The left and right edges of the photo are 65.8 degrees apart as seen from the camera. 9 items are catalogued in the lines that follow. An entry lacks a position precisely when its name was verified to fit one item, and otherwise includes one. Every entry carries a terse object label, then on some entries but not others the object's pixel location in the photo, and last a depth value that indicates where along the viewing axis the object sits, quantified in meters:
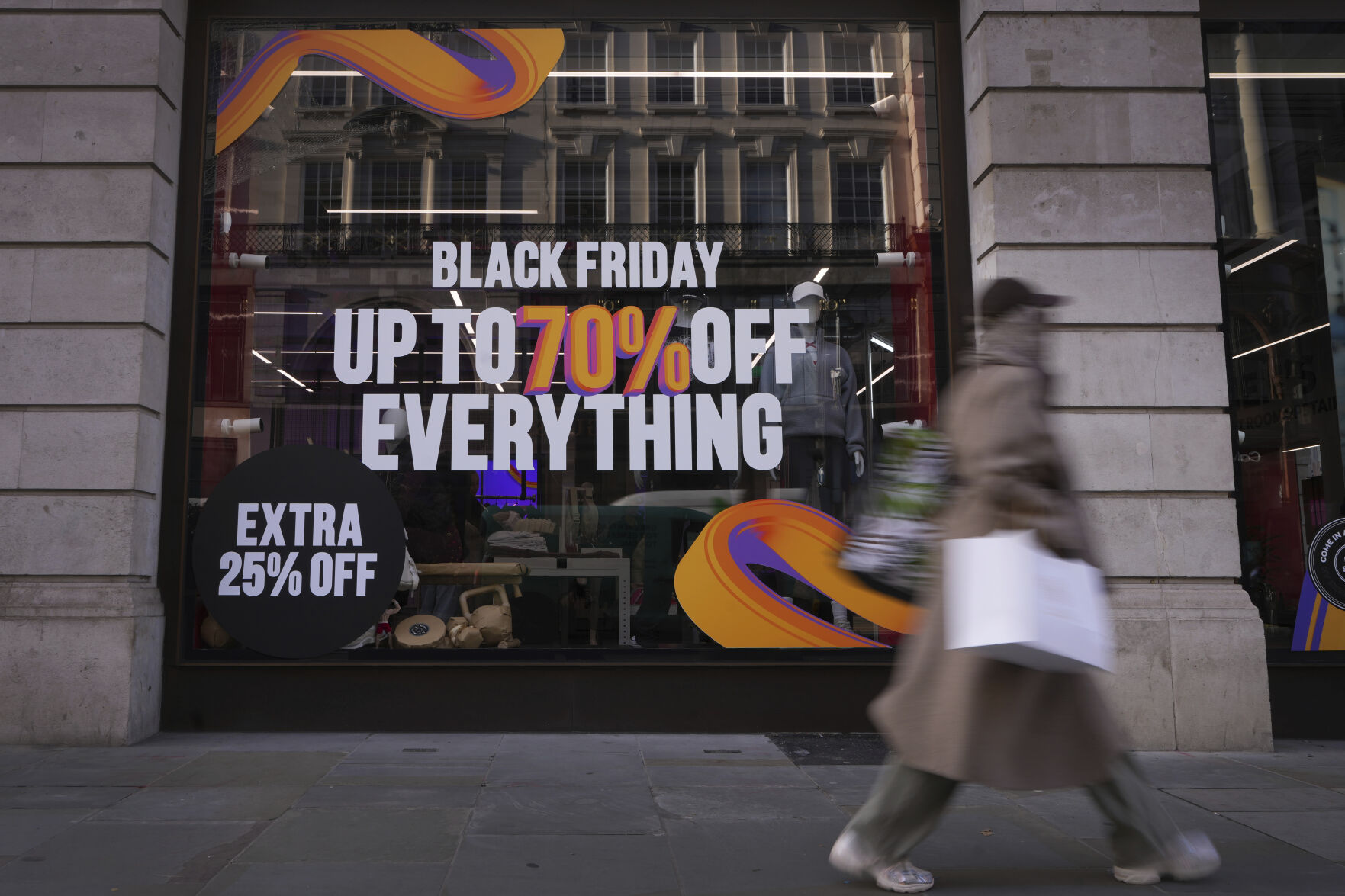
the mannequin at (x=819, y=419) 7.56
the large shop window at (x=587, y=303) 7.45
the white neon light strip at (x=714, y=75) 7.97
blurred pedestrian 3.54
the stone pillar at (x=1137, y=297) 6.74
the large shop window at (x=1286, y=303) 7.37
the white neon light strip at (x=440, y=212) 7.82
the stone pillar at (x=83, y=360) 6.69
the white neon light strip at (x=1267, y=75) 7.91
